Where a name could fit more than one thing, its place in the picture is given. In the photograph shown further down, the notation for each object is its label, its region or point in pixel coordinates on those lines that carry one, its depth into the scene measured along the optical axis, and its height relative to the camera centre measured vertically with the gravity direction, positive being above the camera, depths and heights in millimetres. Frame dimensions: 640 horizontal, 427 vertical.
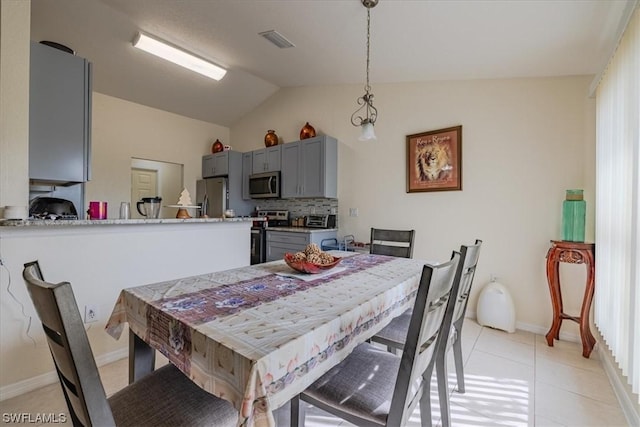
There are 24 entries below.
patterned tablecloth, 774 -370
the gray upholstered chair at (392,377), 935 -662
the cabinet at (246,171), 5004 +732
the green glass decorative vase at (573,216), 2406 +3
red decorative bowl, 1583 -293
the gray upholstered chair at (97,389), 642 -496
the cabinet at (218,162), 4957 +884
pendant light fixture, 2131 +668
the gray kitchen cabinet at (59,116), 2309 +792
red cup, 2252 +0
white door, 4770 +463
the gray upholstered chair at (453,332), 1420 -676
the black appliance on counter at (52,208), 2783 +27
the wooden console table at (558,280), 2291 -534
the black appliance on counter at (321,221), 4113 -109
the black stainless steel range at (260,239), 4410 -400
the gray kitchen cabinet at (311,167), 3938 +655
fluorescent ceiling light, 3270 +1904
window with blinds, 1507 +71
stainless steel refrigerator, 4949 +292
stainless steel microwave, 4543 +452
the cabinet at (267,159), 4562 +878
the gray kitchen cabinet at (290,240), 3811 -367
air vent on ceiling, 2945 +1839
